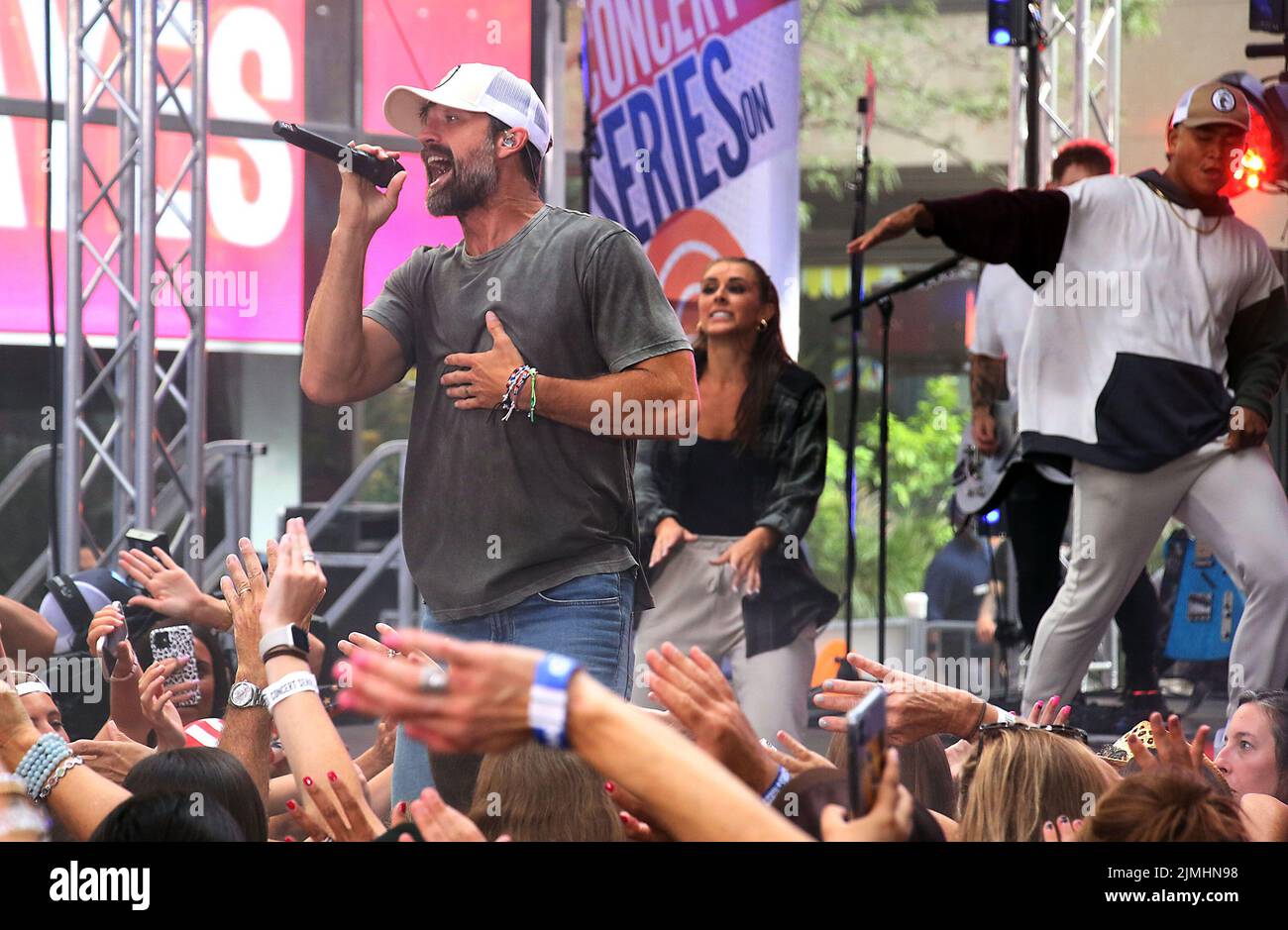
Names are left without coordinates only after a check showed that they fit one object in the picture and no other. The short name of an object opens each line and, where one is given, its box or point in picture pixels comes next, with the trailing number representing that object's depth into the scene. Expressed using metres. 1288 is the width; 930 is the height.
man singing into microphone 5.37
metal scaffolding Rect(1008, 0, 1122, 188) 10.84
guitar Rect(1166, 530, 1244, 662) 9.77
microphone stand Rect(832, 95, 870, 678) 9.03
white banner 8.60
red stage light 8.02
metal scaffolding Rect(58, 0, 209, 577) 7.87
